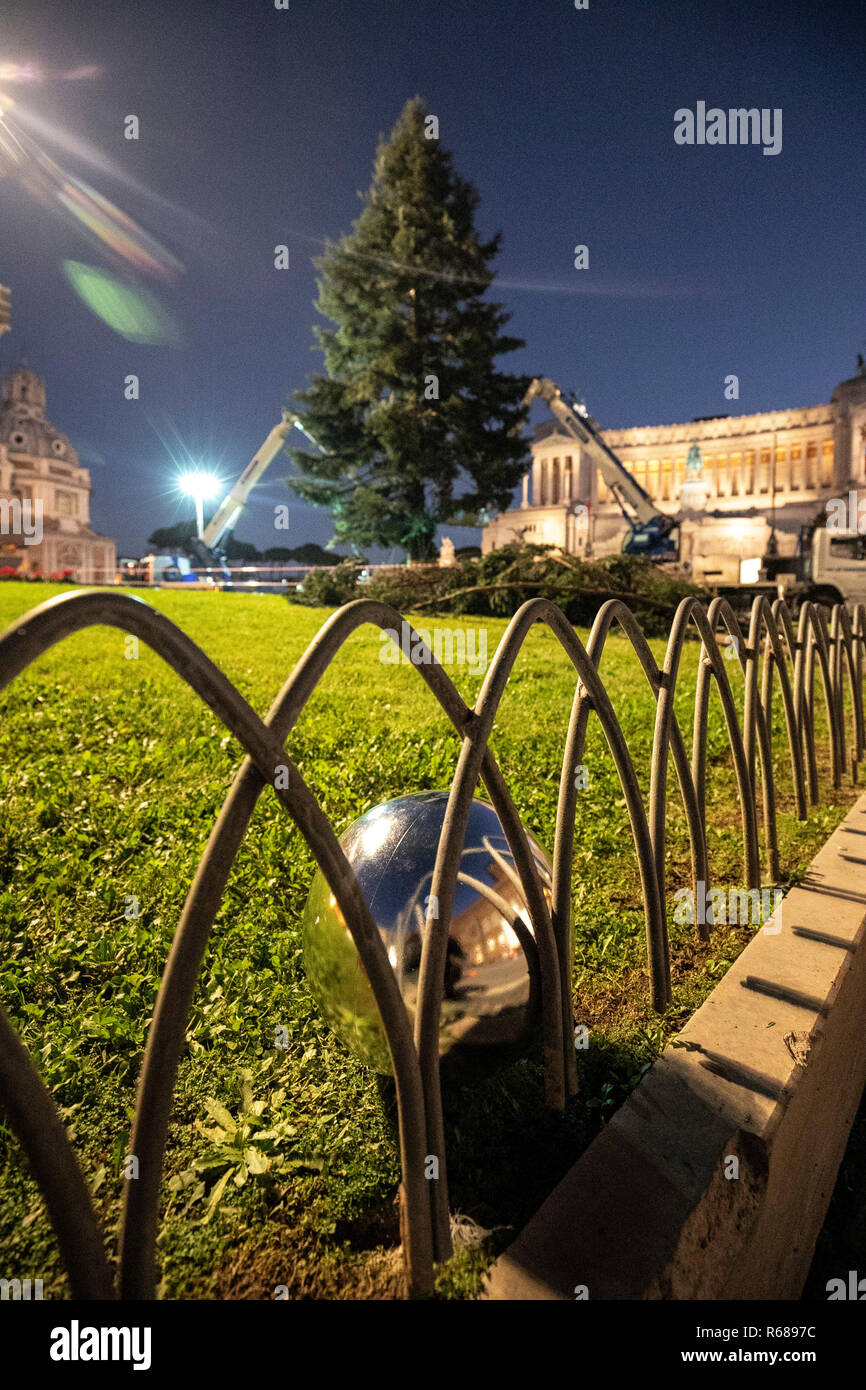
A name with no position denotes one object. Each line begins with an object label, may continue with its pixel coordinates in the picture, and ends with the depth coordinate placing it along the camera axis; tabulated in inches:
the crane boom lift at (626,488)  1471.6
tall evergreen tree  1023.6
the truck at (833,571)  722.8
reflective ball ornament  72.1
